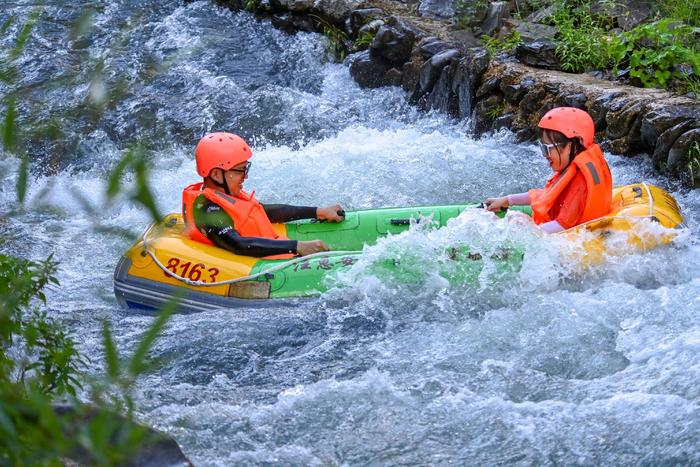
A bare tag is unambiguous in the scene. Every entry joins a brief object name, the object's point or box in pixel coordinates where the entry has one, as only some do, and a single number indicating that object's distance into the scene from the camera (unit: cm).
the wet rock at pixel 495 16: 1744
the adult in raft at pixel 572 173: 1038
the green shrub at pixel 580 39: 1557
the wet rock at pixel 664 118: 1313
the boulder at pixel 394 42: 1764
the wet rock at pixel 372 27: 1833
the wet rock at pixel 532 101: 1517
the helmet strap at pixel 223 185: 1074
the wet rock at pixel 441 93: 1675
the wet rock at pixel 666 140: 1306
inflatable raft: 1012
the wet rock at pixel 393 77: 1775
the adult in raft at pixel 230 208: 1059
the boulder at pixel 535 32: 1634
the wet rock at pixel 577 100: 1441
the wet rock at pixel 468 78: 1623
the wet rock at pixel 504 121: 1562
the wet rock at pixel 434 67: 1673
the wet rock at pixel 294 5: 1975
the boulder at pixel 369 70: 1802
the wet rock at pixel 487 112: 1592
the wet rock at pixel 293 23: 1989
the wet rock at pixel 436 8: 1867
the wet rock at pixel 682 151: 1287
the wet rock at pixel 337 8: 1906
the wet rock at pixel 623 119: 1373
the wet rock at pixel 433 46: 1705
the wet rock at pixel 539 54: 1603
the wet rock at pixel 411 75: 1731
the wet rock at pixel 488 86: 1594
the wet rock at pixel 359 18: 1863
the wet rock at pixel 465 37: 1723
